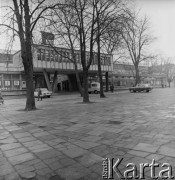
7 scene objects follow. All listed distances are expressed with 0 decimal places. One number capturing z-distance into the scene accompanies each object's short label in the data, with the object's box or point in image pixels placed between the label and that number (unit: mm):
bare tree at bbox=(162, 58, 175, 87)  72194
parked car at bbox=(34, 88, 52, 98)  29091
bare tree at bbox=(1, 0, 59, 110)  12273
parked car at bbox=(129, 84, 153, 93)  32938
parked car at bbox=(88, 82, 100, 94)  36825
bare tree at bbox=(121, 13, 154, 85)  35031
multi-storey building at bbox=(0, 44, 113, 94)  34594
